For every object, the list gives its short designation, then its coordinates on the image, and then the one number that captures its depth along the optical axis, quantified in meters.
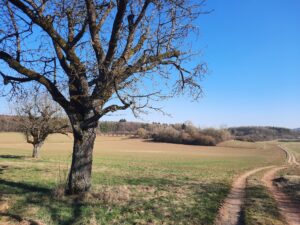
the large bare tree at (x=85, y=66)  7.13
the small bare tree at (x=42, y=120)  19.91
